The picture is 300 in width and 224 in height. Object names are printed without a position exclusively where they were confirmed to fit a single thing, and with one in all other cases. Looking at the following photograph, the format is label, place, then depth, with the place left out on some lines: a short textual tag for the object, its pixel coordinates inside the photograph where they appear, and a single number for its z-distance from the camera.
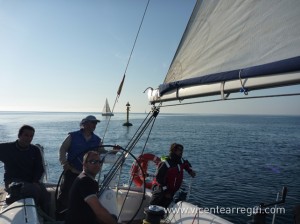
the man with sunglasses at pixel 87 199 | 3.20
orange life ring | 8.19
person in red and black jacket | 6.00
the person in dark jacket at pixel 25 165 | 5.09
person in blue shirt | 5.24
